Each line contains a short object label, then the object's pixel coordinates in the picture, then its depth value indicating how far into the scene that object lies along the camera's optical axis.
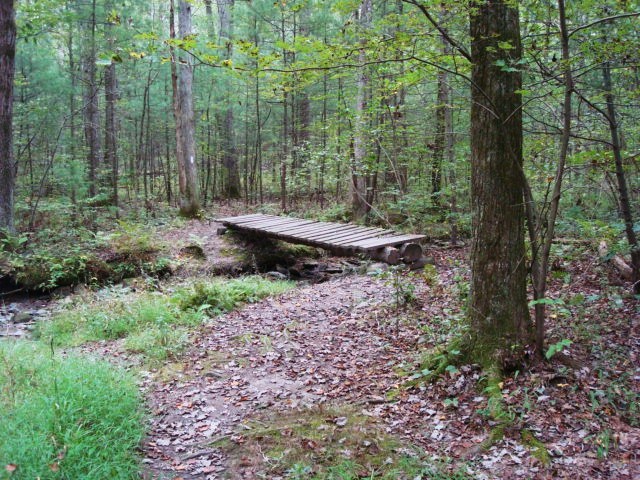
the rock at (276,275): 9.47
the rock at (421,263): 8.10
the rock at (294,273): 9.80
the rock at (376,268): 8.12
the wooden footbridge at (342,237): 7.85
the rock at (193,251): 10.14
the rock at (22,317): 7.34
